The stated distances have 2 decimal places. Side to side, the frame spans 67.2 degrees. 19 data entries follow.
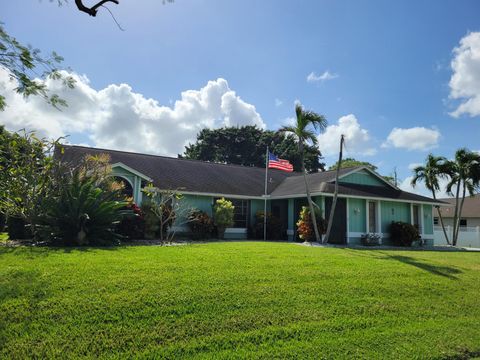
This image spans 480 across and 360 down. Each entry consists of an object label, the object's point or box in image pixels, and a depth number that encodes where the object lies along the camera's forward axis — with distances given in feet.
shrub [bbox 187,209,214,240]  54.44
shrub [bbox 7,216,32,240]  44.50
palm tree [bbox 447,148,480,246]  72.84
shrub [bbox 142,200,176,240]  48.64
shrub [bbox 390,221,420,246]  61.72
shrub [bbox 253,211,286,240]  62.80
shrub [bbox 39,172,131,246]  35.68
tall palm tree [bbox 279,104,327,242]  51.16
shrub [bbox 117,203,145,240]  45.14
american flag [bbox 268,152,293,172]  60.49
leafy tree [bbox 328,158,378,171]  159.84
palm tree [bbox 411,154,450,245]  76.74
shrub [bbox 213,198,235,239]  57.21
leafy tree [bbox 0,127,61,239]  37.19
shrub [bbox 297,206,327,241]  55.83
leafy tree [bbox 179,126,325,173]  148.25
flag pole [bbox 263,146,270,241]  60.18
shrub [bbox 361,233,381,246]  58.65
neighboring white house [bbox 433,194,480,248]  80.79
